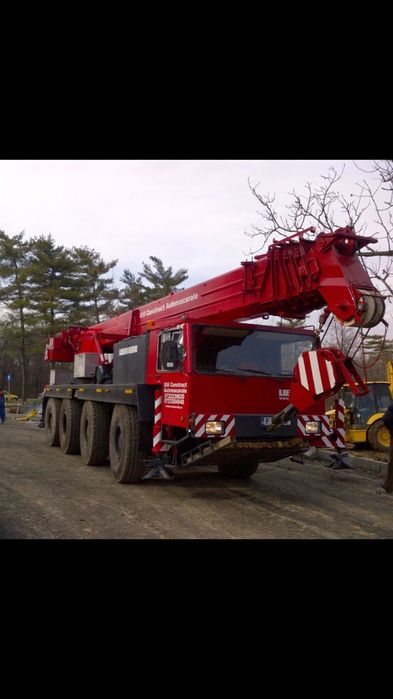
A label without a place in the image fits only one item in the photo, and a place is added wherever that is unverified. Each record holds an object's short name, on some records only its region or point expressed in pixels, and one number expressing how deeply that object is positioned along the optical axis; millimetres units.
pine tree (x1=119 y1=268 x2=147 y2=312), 39094
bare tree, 9086
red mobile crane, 6098
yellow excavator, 12391
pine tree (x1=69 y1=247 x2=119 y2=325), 36500
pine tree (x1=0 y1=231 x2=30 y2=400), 36219
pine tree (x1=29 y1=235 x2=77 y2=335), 35438
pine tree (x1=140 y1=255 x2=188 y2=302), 38219
